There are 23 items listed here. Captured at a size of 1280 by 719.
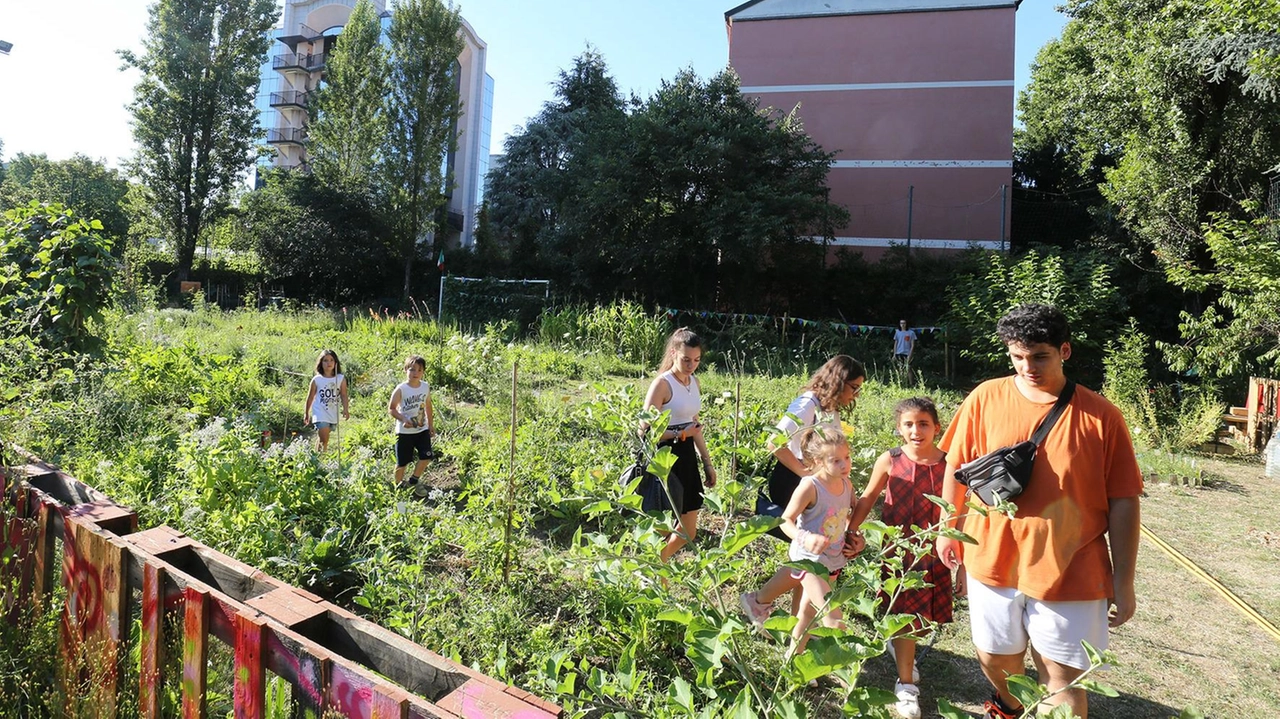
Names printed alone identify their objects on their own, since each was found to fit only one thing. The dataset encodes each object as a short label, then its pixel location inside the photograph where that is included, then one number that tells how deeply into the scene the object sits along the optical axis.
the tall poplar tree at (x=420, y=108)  23.98
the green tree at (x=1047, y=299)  12.26
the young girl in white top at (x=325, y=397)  5.75
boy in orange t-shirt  2.10
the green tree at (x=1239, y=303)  8.71
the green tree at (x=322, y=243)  22.34
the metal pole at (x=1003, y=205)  18.97
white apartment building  39.16
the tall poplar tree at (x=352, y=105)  24.78
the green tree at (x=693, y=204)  16.12
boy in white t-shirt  5.19
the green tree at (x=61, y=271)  4.95
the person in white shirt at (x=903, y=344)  14.62
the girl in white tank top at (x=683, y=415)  3.48
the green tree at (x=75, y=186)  24.08
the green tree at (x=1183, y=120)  11.34
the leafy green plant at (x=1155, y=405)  8.79
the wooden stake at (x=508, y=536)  3.21
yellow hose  3.79
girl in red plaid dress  2.79
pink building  20.91
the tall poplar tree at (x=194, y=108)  23.55
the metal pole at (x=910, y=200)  19.80
